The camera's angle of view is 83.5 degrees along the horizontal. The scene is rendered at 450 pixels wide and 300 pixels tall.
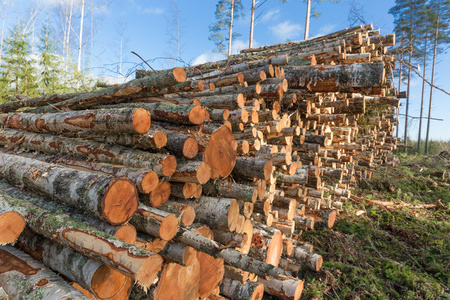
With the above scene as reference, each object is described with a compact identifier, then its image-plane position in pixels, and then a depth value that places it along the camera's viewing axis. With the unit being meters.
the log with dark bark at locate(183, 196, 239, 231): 2.77
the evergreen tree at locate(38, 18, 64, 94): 12.46
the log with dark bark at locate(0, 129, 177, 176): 2.67
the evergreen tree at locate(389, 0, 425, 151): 22.36
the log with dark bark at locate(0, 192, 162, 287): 1.62
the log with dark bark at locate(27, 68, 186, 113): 3.12
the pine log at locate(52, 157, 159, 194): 2.38
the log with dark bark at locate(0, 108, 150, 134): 2.66
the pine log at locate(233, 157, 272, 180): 3.22
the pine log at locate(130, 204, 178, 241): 2.24
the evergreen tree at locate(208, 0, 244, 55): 21.14
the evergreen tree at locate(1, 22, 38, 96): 11.69
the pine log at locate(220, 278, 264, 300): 2.67
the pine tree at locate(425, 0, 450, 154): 21.70
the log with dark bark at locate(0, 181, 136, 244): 2.13
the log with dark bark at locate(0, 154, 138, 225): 1.96
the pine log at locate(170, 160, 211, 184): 2.64
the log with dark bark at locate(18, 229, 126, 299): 1.80
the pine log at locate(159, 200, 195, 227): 2.59
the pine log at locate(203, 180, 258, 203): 2.99
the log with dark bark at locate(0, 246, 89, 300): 1.72
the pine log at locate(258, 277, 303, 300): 2.85
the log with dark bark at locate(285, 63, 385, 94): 3.35
